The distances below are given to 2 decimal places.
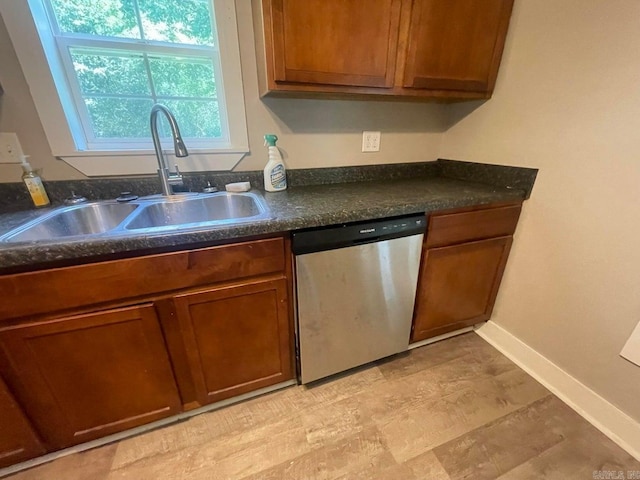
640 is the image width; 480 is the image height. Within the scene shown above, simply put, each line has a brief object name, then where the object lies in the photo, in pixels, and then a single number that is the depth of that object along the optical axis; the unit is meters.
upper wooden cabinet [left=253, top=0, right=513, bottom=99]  1.05
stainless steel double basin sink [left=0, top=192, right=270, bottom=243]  0.98
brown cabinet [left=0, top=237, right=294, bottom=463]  0.81
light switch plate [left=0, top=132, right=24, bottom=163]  1.10
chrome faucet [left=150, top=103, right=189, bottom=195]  1.13
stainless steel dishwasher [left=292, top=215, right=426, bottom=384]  1.06
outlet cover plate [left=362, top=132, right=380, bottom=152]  1.62
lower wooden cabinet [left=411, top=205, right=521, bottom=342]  1.29
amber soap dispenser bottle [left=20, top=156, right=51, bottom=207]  1.12
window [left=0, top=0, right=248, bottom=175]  1.10
